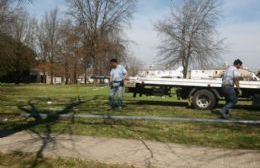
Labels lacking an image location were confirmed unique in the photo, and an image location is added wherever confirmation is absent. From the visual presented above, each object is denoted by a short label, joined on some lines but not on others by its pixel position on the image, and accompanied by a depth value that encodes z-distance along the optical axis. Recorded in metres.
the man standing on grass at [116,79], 10.42
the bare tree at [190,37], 31.75
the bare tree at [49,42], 55.20
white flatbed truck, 10.81
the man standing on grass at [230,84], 9.05
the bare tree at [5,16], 23.71
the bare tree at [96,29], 37.70
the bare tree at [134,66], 60.02
